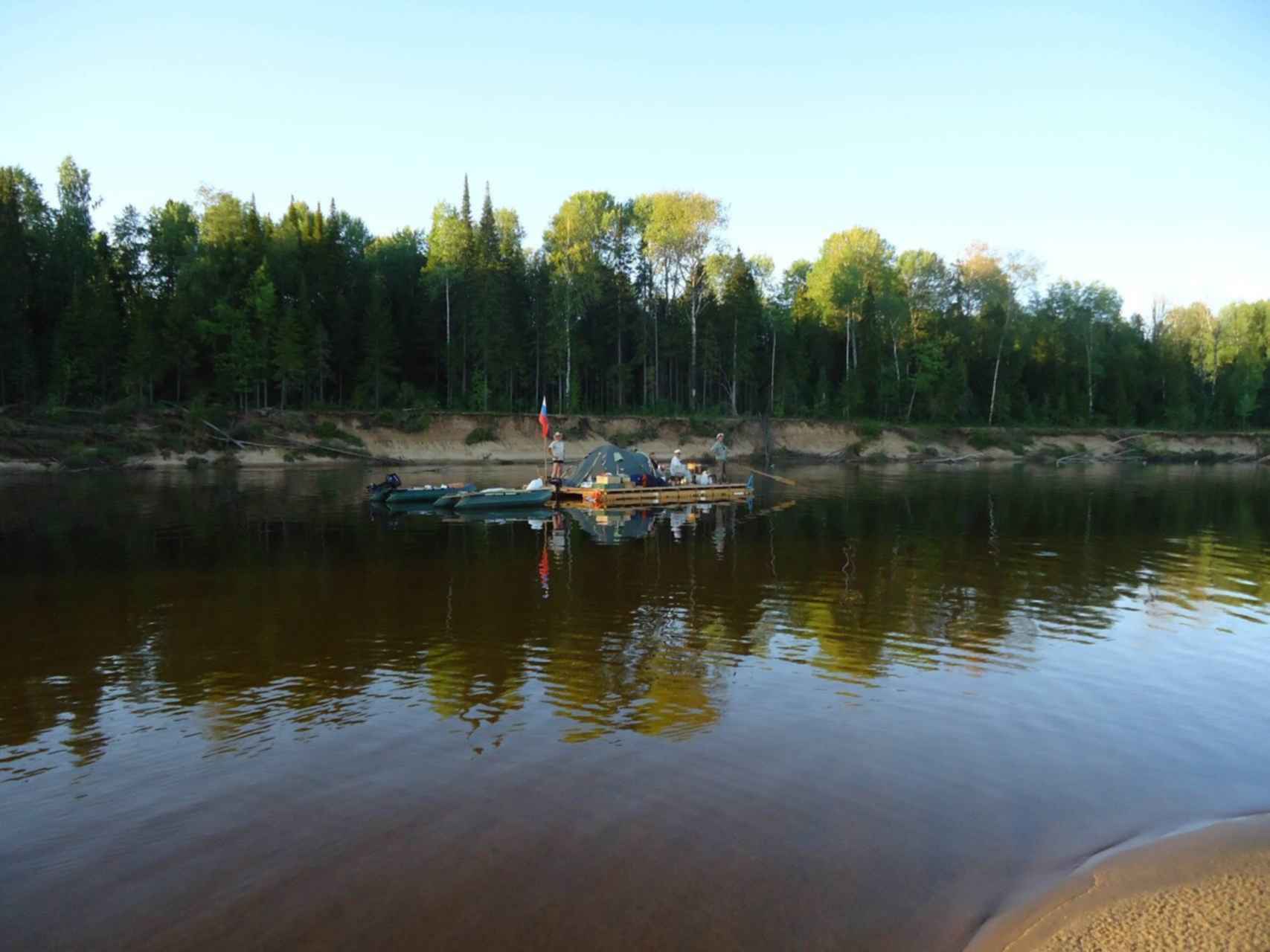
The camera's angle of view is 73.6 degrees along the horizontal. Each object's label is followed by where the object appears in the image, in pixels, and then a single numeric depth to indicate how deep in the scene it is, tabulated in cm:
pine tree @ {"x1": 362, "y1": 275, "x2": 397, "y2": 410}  6075
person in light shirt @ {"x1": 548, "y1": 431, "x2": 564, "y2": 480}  3188
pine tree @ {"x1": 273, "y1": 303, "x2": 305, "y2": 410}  5694
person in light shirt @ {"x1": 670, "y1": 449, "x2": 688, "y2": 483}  3378
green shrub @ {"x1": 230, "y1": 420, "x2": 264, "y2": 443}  5216
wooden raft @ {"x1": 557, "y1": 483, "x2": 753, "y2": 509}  3014
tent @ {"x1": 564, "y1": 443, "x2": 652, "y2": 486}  3138
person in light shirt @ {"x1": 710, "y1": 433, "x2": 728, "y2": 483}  3444
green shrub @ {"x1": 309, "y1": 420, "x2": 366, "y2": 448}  5484
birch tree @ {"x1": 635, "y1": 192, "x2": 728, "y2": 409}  6625
